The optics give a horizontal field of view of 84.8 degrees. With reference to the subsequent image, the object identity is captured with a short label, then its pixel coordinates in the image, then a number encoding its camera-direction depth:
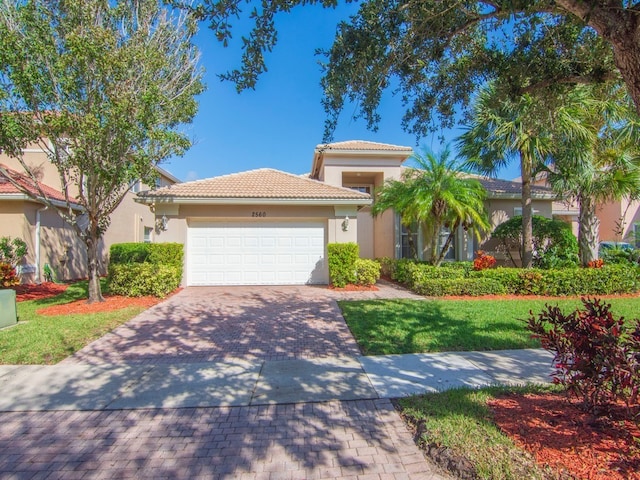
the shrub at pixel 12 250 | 11.91
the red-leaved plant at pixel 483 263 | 11.93
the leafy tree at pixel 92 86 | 7.54
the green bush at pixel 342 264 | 12.07
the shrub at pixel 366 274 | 12.20
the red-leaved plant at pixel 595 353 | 2.79
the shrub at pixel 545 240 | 12.88
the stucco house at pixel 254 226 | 12.50
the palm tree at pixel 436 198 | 11.43
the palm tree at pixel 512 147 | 10.92
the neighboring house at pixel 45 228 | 12.50
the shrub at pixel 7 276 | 10.92
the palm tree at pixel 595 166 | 10.82
